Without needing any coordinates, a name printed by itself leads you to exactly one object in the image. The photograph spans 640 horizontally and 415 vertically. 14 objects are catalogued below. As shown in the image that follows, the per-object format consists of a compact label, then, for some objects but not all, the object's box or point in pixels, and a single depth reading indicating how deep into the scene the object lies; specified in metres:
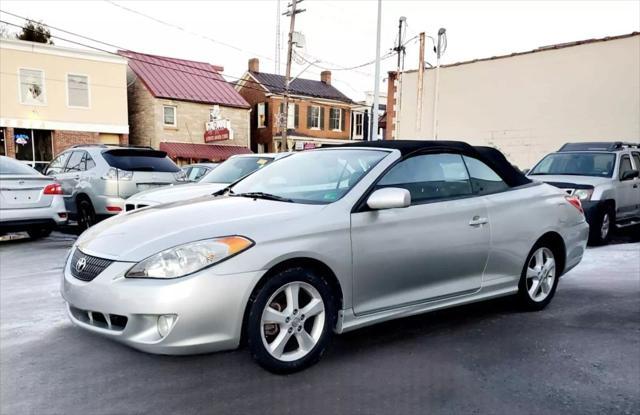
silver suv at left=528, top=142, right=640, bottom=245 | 8.45
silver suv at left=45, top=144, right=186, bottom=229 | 8.35
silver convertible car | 2.87
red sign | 29.31
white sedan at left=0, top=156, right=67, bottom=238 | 7.47
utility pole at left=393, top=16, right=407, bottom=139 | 22.19
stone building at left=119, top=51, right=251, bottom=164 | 28.02
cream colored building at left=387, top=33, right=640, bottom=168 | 16.14
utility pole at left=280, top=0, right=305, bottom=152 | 23.24
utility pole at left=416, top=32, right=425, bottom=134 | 20.67
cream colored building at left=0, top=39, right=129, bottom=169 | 22.58
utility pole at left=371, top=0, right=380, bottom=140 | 18.80
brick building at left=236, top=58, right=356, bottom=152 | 35.56
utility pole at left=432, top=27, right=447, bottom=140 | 20.27
